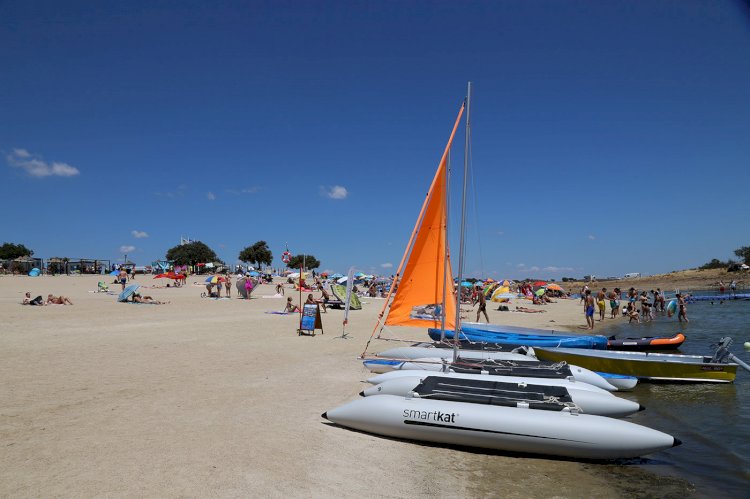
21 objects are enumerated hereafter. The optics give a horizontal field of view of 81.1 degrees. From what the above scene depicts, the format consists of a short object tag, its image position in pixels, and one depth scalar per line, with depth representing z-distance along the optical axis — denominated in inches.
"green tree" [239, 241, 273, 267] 4312.5
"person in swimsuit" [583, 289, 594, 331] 936.9
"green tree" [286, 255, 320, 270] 4557.1
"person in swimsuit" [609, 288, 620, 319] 1223.3
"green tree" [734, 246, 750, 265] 3746.6
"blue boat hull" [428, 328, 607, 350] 594.5
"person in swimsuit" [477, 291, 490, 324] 832.6
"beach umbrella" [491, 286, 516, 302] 1486.2
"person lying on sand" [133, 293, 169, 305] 1108.2
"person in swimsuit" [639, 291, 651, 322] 1115.3
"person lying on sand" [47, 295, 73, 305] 1015.6
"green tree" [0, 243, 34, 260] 3779.5
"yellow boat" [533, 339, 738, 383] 463.2
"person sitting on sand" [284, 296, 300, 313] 1000.0
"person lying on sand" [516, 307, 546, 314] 1355.8
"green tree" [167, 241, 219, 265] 4237.2
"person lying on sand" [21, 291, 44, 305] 975.0
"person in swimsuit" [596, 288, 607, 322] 1068.5
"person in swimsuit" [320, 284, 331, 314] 1032.7
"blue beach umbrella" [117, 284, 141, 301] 1113.4
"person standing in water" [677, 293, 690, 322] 1088.2
